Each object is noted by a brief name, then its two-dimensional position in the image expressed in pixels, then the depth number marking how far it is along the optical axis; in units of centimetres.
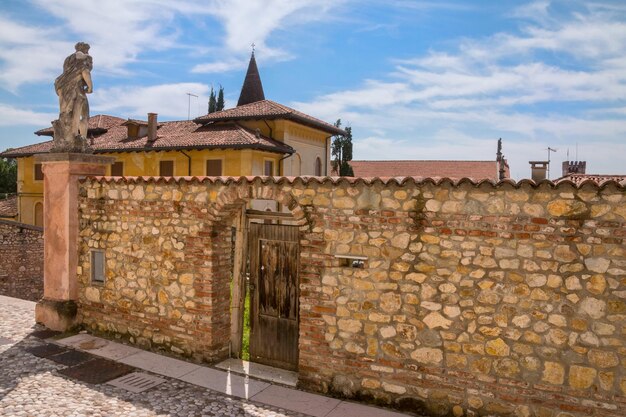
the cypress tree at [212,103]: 4175
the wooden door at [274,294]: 670
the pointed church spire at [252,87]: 3328
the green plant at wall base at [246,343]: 730
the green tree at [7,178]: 4522
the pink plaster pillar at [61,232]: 824
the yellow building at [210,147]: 2244
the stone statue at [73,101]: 835
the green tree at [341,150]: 3656
